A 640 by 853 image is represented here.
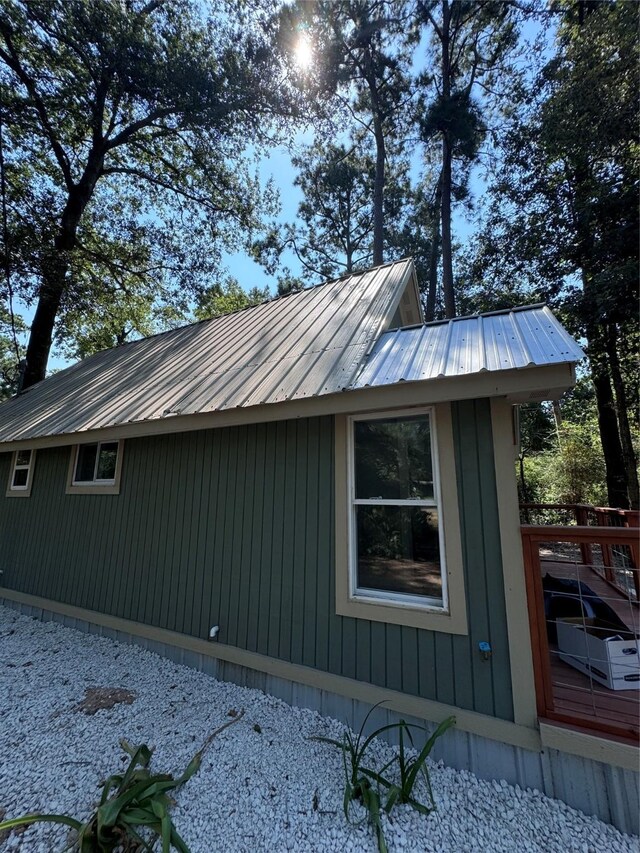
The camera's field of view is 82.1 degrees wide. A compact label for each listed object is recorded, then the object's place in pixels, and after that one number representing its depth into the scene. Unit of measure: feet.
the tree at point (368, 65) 46.14
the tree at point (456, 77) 42.16
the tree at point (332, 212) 54.49
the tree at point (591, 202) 25.26
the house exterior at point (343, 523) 8.23
